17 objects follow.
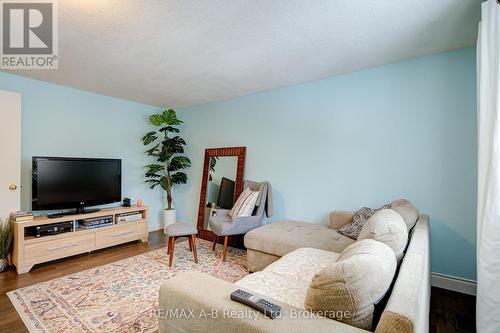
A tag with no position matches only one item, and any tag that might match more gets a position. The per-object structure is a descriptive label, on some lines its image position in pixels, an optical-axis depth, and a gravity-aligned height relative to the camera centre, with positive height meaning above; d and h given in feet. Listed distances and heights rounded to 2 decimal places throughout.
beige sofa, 2.39 -1.88
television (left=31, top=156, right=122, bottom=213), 9.66 -0.99
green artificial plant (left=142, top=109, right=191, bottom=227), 13.48 +0.27
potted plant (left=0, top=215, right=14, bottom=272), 8.69 -3.08
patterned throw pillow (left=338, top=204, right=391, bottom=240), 7.97 -1.99
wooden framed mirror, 12.39 -0.97
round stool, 9.16 -2.78
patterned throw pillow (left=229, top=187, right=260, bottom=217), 10.34 -1.83
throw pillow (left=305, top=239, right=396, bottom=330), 2.81 -1.53
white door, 9.04 +0.28
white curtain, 4.64 -0.20
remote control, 2.88 -1.80
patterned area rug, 5.83 -4.05
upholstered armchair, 9.54 -2.47
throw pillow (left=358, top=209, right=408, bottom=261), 4.18 -1.21
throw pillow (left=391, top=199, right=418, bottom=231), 5.94 -1.21
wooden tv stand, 8.61 -3.34
